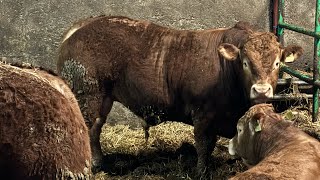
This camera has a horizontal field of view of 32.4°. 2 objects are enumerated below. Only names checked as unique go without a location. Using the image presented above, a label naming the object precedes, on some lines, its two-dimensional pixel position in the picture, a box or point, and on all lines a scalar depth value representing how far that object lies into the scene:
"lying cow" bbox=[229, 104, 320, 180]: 3.35
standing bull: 5.54
